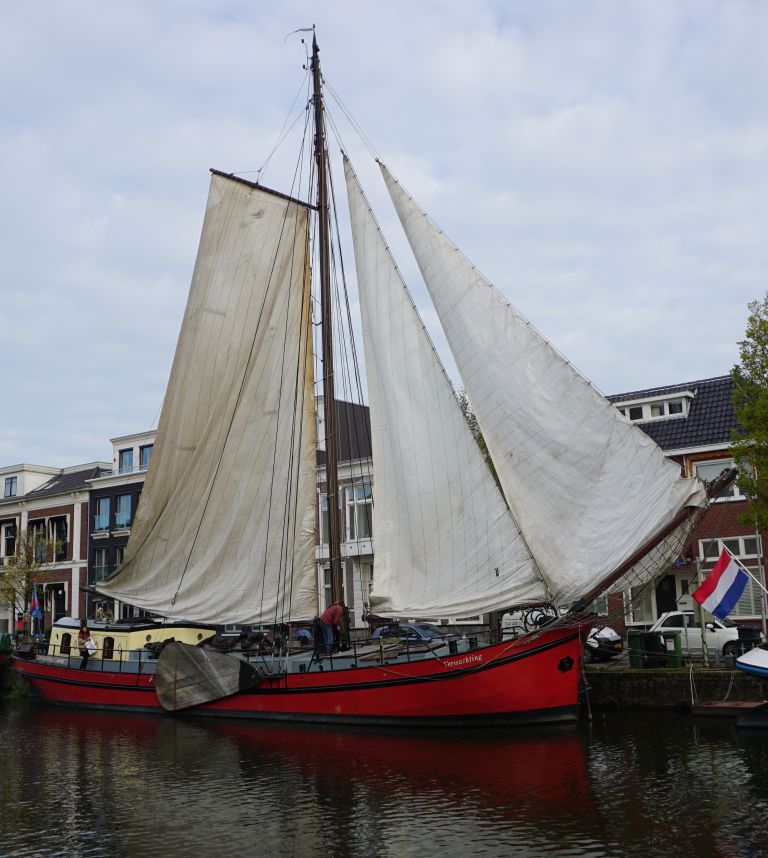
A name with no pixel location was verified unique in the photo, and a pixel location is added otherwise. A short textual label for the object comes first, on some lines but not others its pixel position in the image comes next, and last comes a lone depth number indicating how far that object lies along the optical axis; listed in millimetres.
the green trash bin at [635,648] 24173
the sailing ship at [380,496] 18625
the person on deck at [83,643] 29047
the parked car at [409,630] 27328
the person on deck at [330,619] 22266
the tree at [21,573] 45531
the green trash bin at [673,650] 23425
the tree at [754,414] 23984
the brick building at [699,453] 33531
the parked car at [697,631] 25875
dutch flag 20812
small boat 19109
